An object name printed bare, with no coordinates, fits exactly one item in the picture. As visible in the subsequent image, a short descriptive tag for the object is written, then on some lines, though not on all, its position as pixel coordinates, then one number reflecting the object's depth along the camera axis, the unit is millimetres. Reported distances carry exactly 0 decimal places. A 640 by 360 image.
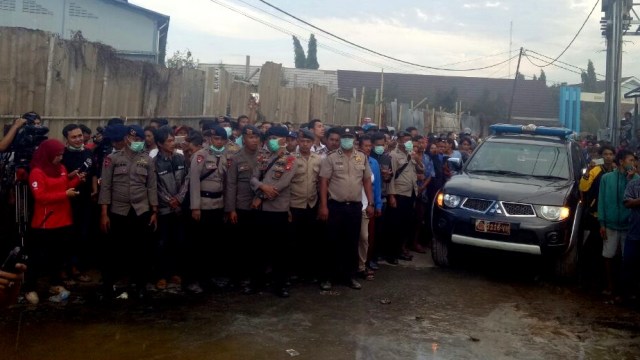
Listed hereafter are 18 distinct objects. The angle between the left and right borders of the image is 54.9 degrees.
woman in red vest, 5941
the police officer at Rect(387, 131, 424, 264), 8254
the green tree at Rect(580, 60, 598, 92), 59247
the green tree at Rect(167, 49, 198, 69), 20391
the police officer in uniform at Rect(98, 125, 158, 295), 6215
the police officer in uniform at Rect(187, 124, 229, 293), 6609
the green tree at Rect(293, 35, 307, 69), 47969
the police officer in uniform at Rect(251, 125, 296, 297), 6664
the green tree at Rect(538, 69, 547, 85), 59719
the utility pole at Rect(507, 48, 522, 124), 33506
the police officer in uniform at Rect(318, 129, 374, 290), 6961
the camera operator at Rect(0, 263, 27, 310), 3035
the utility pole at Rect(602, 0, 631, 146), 17328
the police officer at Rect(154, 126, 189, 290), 6570
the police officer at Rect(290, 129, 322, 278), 6922
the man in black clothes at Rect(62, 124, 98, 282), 6457
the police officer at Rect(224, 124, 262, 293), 6715
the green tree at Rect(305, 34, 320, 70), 46775
